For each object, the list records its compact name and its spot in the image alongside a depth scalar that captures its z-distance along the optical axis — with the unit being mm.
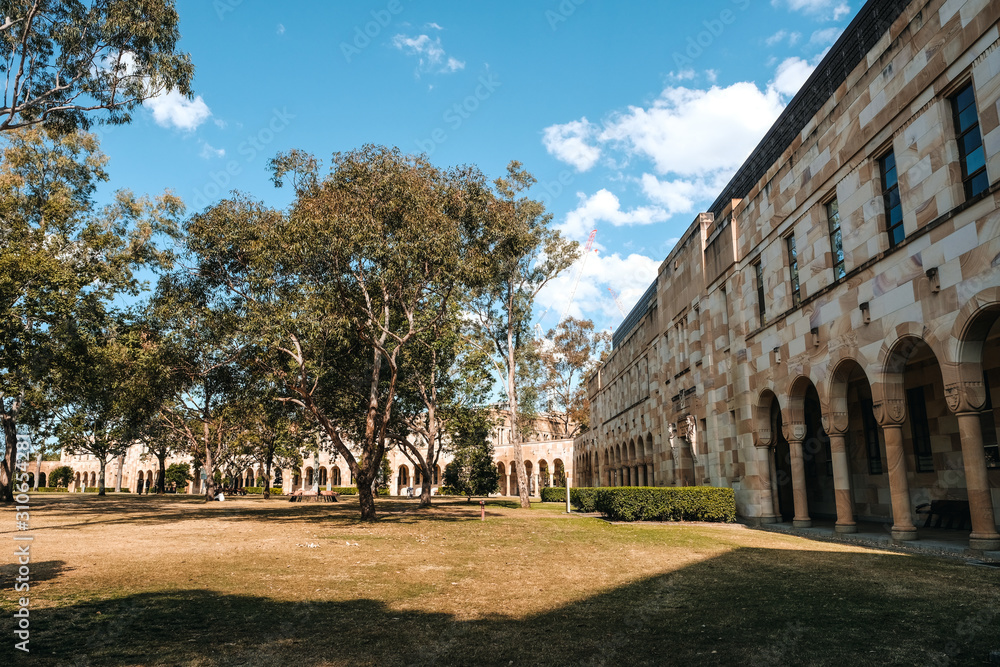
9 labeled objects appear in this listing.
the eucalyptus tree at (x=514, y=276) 33156
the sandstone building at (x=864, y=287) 11250
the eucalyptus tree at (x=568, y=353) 66000
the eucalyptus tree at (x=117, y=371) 23180
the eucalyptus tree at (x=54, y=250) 19672
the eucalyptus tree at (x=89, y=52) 15500
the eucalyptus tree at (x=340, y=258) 21984
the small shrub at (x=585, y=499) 30359
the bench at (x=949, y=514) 15523
